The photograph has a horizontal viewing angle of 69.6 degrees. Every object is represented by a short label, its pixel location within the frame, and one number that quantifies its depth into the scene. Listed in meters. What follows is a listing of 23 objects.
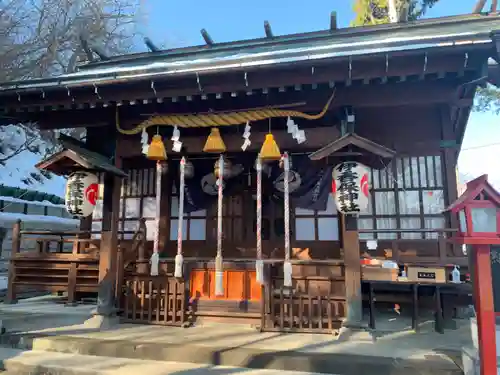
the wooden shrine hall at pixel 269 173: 6.14
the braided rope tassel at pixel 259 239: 6.32
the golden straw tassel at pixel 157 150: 7.06
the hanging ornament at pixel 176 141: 7.20
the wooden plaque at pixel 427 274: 6.92
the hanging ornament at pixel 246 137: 6.99
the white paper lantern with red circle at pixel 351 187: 5.94
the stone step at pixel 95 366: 4.85
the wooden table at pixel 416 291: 6.36
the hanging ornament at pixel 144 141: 7.33
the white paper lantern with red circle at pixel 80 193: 6.88
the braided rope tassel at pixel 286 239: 6.09
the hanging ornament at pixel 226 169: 7.46
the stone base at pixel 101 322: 6.63
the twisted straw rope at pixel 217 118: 6.92
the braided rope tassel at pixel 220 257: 6.41
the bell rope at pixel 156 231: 6.79
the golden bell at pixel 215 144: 6.99
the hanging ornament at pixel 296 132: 6.77
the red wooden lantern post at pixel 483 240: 4.13
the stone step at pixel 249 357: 4.63
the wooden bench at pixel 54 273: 8.74
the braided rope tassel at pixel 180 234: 6.74
